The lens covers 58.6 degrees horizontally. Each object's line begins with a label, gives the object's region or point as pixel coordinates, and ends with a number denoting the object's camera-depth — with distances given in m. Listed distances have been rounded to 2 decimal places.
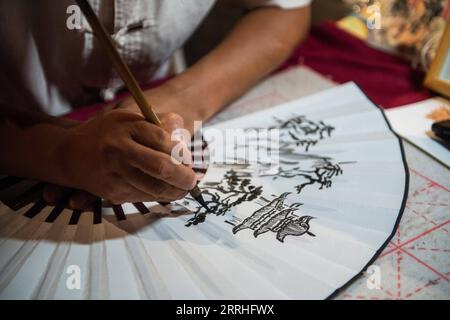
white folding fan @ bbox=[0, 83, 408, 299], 0.44
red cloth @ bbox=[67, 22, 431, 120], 0.77
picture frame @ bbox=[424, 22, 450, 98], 0.72
